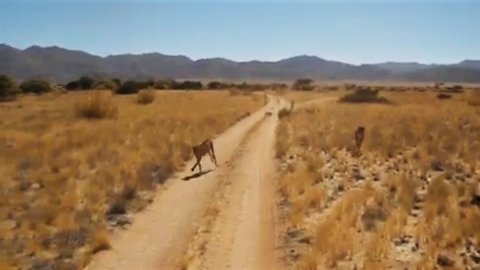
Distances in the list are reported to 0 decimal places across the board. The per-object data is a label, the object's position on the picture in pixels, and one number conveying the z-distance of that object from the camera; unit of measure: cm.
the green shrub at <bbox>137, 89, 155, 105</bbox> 6525
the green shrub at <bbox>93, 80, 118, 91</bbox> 8909
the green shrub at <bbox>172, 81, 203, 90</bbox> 11512
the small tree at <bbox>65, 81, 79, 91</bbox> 9735
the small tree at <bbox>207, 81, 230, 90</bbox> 12616
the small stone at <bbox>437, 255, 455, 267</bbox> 1101
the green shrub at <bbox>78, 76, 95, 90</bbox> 9670
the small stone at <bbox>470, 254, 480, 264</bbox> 1136
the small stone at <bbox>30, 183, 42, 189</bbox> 1816
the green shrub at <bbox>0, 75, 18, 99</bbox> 7138
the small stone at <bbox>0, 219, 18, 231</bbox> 1371
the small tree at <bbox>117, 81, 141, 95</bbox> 9000
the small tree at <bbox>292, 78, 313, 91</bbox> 13338
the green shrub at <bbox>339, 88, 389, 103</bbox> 7339
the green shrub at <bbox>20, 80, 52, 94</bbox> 8576
